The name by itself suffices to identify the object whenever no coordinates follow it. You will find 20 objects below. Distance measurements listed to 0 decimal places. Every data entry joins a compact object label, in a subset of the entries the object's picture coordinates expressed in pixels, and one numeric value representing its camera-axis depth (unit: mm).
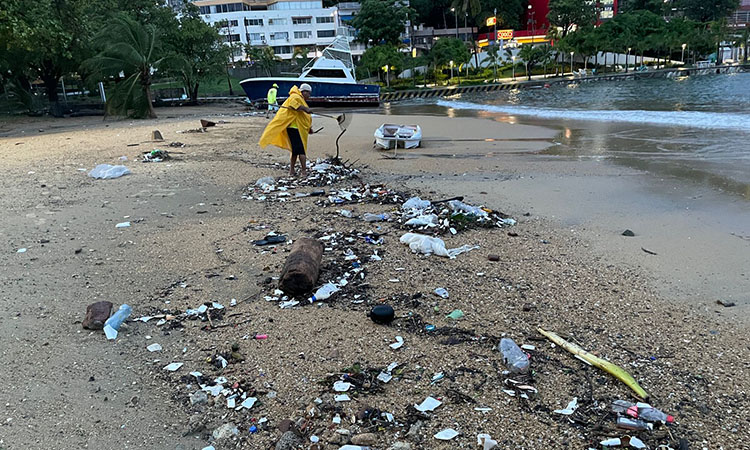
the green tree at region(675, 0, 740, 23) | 66938
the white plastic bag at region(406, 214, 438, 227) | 5539
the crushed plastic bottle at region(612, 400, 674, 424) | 2475
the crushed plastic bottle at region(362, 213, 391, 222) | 5883
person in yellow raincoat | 8227
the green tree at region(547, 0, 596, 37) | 58625
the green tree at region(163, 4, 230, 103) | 29266
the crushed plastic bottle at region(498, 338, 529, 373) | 2883
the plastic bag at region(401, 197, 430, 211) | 6219
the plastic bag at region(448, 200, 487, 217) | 5832
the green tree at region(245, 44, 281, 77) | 47844
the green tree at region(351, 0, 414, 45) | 54438
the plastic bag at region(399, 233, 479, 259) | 4734
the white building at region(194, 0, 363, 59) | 67562
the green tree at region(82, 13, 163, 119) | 19844
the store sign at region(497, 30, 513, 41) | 64688
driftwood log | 3912
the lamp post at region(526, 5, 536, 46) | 68875
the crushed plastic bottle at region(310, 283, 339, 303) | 3877
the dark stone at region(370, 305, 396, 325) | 3477
